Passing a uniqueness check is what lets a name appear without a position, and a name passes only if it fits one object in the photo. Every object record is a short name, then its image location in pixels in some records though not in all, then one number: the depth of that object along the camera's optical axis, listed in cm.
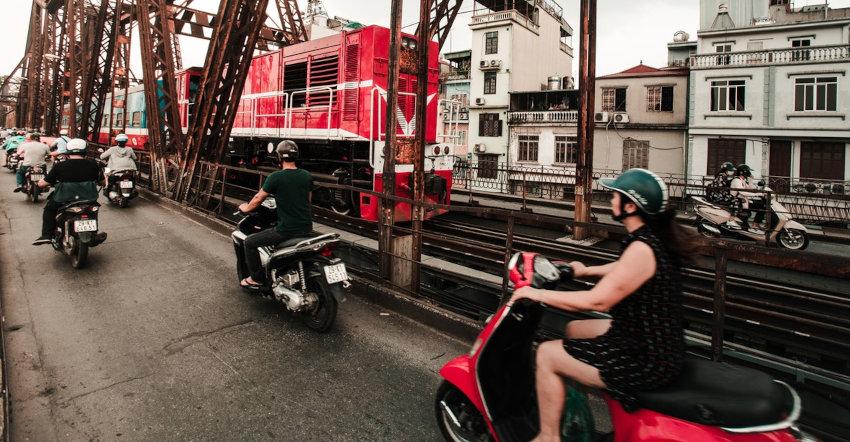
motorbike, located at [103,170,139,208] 1098
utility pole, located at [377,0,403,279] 535
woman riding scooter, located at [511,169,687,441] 199
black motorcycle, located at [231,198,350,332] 450
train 902
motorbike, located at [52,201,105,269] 636
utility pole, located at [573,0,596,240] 858
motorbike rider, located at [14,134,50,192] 1165
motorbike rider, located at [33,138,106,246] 668
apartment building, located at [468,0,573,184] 3303
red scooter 177
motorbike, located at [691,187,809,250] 936
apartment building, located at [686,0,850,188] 2256
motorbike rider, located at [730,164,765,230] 973
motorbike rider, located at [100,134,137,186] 1123
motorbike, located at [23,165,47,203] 1146
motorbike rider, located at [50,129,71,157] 854
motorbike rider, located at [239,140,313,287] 476
